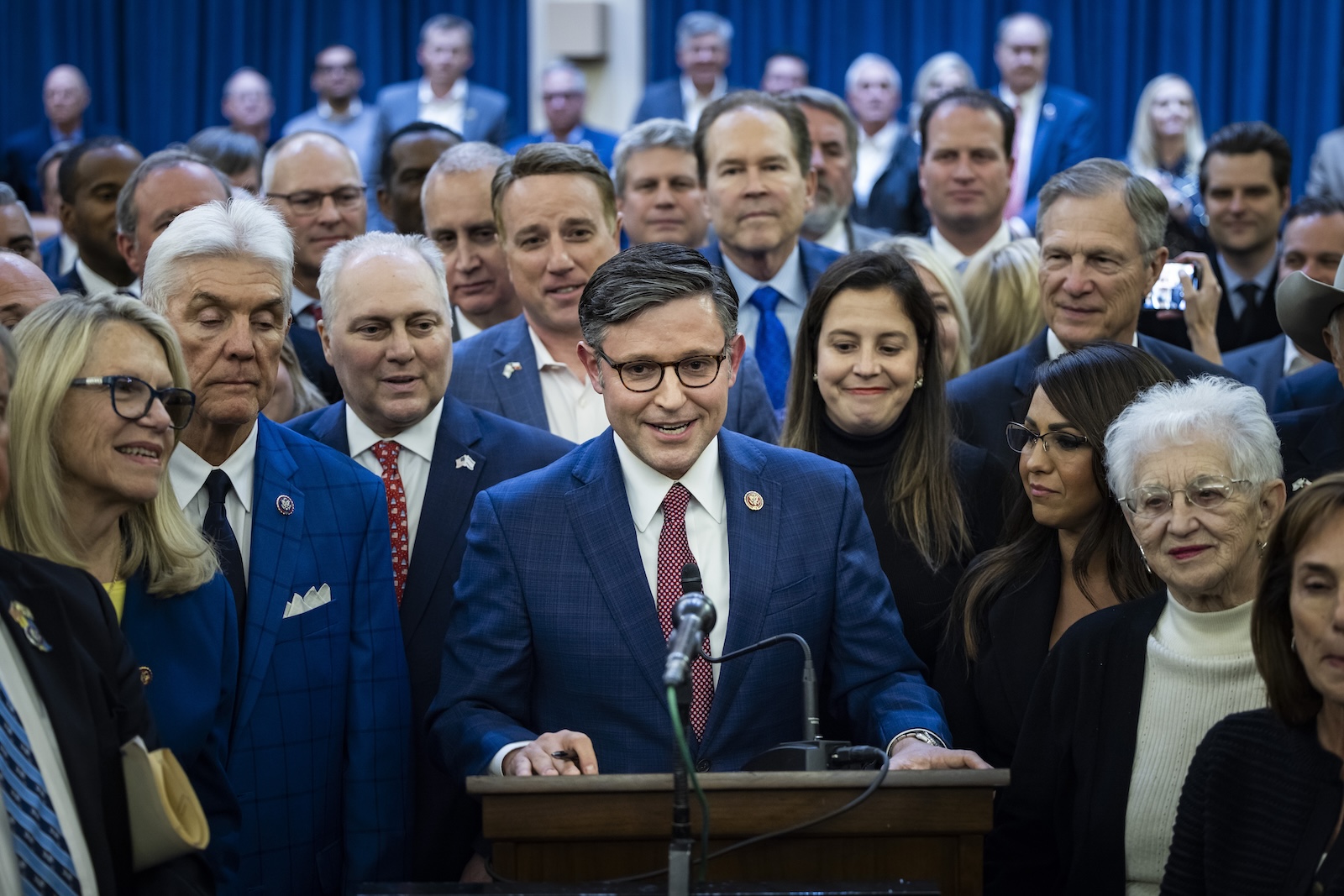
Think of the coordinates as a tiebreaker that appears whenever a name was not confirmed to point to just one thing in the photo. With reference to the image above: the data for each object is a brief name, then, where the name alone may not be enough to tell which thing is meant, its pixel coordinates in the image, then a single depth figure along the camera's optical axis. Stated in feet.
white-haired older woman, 9.31
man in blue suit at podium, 9.37
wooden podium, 7.83
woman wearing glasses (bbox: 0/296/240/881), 8.31
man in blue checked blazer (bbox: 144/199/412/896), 9.66
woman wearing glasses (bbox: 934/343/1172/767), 10.74
